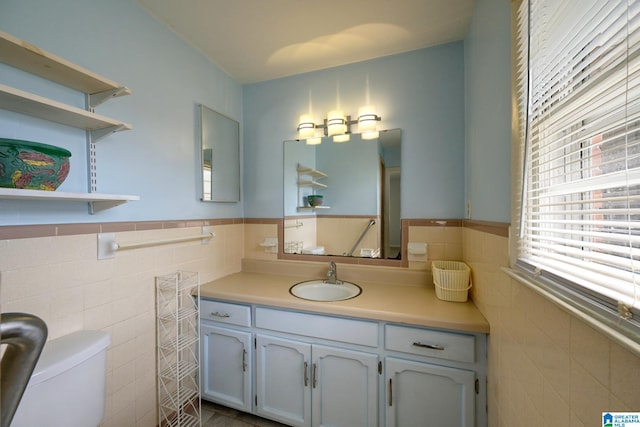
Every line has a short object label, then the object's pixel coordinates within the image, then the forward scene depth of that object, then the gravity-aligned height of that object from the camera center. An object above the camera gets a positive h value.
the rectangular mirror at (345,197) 1.87 +0.10
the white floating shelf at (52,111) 0.89 +0.38
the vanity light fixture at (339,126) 1.87 +0.62
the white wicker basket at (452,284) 1.46 -0.41
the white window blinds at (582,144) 0.52 +0.17
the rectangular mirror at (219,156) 1.85 +0.40
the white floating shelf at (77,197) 0.87 +0.05
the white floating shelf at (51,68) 0.90 +0.55
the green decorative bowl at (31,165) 0.88 +0.16
